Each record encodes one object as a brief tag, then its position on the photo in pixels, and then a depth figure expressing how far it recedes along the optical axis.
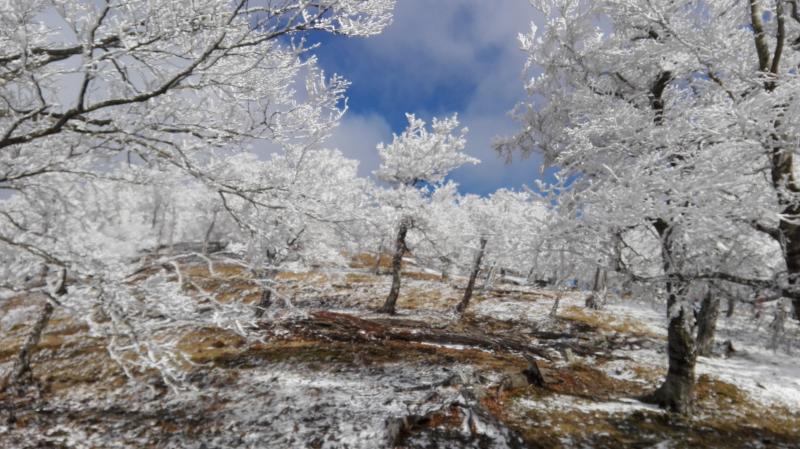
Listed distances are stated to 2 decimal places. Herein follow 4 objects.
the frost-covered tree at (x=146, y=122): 3.35
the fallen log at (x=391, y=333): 13.23
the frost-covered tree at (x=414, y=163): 18.88
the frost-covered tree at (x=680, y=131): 4.18
